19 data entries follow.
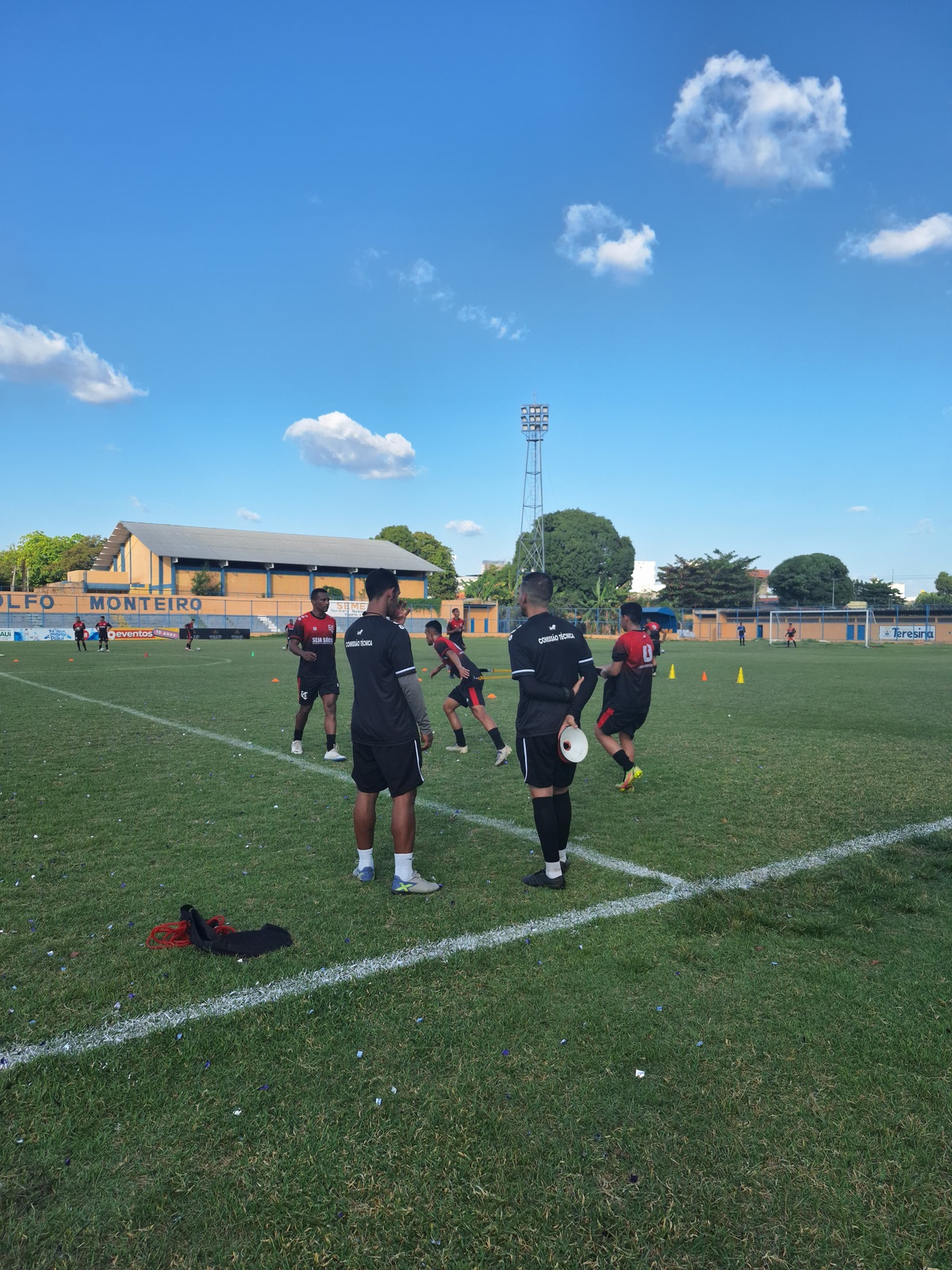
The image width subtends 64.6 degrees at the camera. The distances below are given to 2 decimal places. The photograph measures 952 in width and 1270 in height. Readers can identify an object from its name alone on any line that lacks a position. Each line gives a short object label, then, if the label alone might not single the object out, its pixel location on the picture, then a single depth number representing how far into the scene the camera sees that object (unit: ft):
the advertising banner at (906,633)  189.26
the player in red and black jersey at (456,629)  40.91
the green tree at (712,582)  275.18
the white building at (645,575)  581.12
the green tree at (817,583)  302.25
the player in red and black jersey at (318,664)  31.35
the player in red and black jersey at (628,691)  26.05
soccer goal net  196.54
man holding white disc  16.58
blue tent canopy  217.19
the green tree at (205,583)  205.26
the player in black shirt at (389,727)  16.17
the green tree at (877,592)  284.00
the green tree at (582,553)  281.74
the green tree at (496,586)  272.99
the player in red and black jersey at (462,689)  31.76
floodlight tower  207.51
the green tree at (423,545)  324.19
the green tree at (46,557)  305.94
